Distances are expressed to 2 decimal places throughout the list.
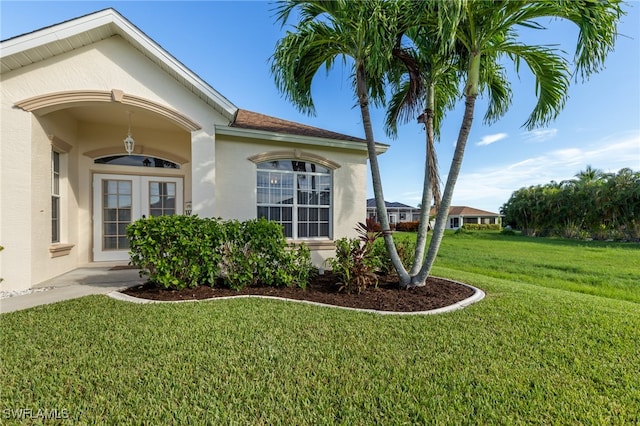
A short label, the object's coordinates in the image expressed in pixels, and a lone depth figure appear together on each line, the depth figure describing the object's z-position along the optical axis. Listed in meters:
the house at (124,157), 5.84
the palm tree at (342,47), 5.23
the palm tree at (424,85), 6.15
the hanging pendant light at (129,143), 7.37
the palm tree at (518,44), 4.75
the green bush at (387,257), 7.16
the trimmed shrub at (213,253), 5.61
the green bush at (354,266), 6.03
